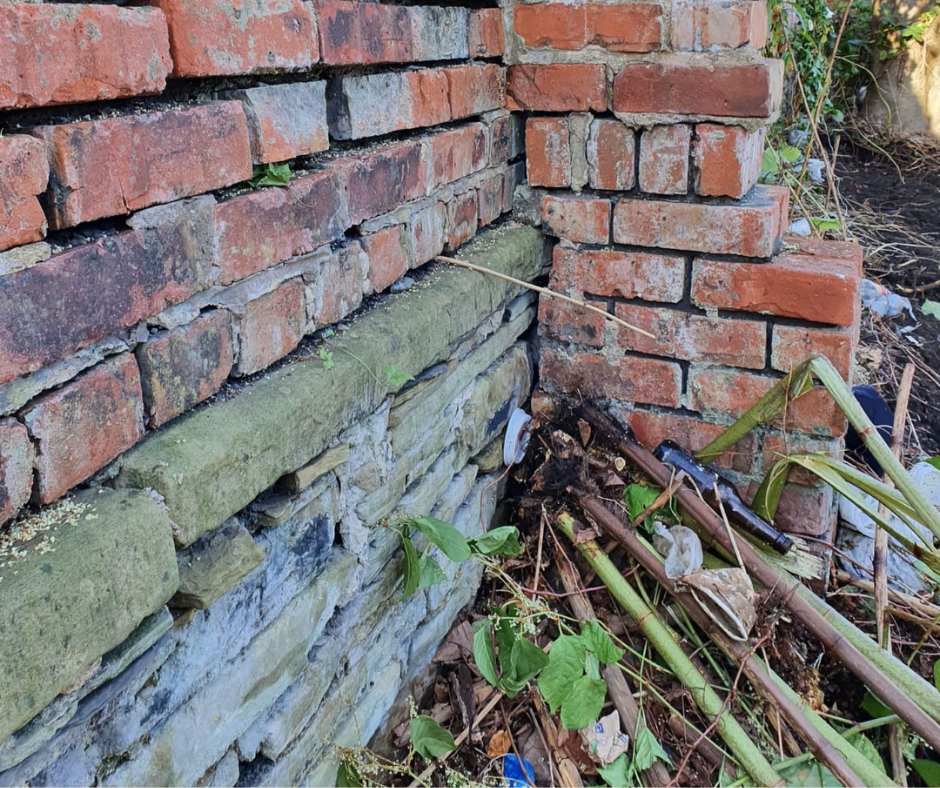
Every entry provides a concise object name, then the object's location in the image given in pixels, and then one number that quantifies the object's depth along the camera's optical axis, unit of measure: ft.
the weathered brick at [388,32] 4.48
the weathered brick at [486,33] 6.16
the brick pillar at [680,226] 6.10
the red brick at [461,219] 6.04
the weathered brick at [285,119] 4.02
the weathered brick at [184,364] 3.51
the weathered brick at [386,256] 5.06
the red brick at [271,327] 4.08
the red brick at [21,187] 2.78
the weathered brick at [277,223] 3.90
